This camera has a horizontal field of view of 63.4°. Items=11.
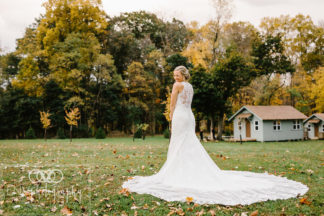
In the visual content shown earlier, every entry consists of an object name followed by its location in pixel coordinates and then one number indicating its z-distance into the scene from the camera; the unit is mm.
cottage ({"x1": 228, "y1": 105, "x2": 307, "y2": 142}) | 29422
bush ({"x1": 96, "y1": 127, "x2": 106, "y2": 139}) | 31953
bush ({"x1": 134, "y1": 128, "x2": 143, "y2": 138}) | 33312
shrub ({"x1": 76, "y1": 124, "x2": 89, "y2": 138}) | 35750
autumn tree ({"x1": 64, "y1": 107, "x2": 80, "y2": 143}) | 24578
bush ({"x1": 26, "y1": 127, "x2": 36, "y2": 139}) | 32469
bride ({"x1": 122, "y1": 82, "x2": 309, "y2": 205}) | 5271
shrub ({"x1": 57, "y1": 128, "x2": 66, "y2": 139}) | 32369
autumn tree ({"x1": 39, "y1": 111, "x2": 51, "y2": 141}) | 26919
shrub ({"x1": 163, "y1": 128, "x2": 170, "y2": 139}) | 34803
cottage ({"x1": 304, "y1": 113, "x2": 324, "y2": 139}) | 32375
